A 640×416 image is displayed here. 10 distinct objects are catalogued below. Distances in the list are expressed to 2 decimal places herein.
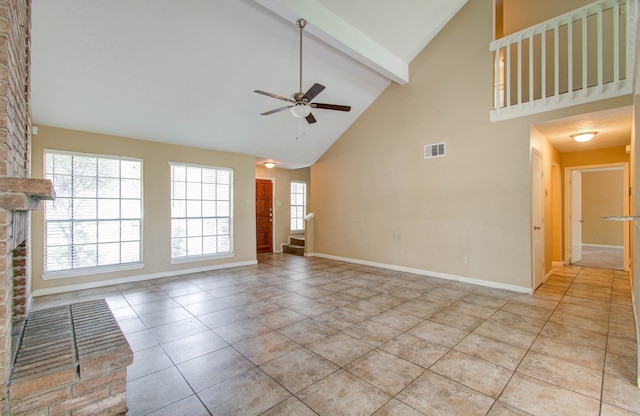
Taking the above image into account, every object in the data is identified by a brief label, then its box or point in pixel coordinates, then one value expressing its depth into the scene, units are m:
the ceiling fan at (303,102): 3.68
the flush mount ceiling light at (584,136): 4.69
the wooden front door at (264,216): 8.54
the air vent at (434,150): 5.28
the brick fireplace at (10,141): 1.34
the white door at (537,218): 4.45
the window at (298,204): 9.52
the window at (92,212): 4.59
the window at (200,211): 5.91
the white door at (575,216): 6.53
